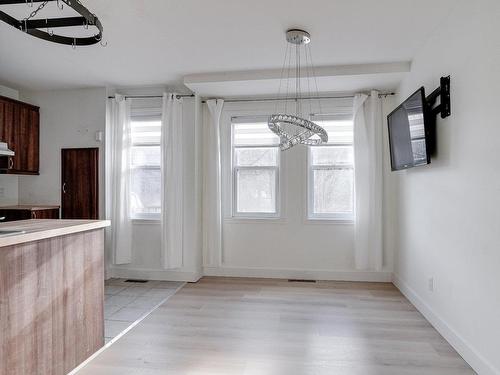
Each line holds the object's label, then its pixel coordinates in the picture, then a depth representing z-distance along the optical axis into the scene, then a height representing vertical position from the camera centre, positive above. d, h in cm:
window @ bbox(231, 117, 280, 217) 464 +42
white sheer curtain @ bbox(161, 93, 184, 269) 441 +12
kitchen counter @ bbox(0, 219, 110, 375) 174 -57
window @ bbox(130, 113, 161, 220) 463 +45
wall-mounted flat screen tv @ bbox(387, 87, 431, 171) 284 +60
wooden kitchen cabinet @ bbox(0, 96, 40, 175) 416 +87
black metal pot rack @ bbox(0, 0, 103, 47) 173 +97
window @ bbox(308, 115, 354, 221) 450 +33
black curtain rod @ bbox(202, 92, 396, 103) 436 +135
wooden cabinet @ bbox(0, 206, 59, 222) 409 -15
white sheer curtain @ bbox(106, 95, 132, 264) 450 +28
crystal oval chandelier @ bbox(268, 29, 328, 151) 273 +141
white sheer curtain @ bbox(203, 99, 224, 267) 457 +11
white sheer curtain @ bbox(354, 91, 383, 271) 427 +14
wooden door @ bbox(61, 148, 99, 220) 451 +23
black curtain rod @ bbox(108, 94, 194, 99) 448 +142
